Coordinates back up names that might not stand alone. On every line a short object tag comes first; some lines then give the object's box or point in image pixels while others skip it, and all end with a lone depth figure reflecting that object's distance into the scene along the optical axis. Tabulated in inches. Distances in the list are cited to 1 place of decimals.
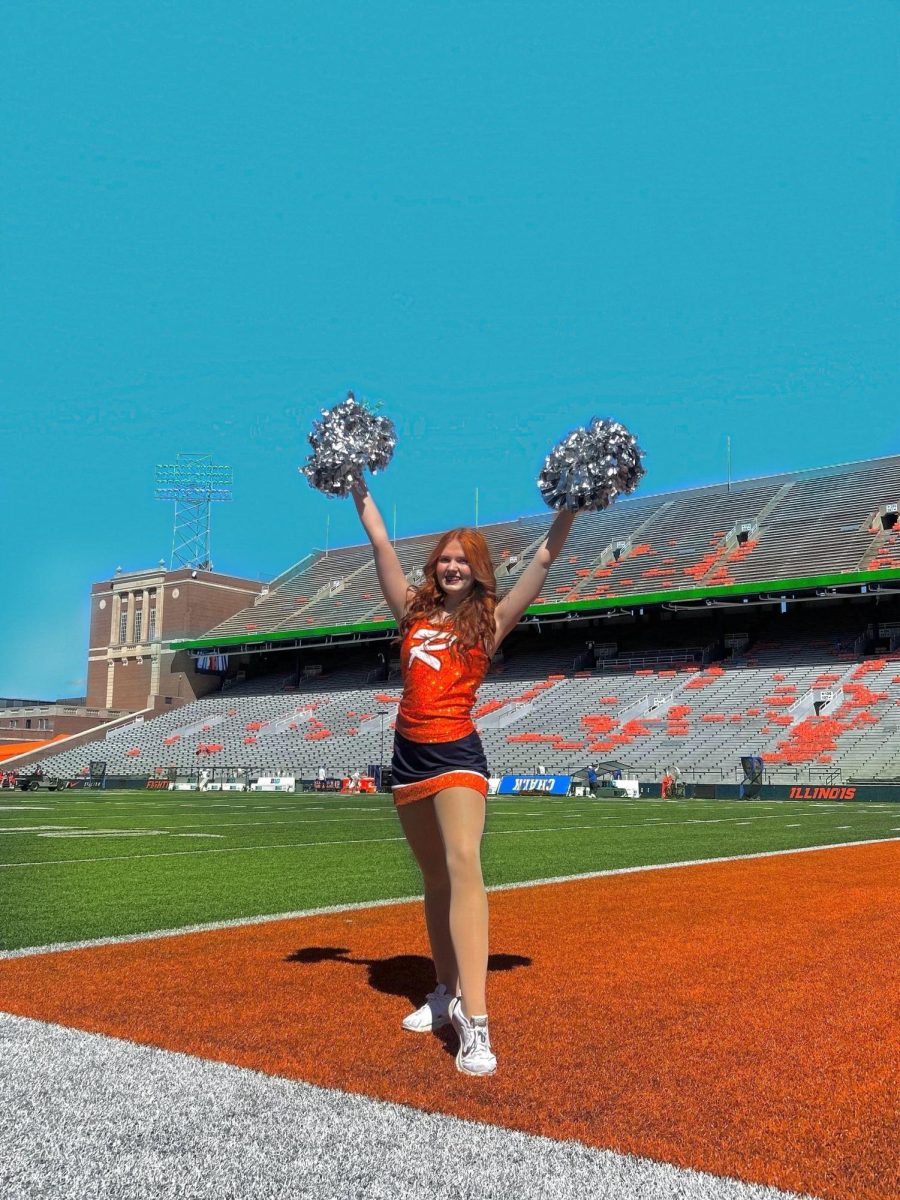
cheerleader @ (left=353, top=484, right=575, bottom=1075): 149.1
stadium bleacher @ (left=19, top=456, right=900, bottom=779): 1407.5
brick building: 2471.7
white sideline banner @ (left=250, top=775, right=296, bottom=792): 1501.0
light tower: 2792.8
